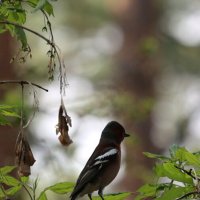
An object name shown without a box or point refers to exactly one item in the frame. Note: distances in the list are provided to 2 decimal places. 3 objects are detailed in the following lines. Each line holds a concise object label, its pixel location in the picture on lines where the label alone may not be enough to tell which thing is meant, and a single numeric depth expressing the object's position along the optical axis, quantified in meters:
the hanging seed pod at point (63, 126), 7.95
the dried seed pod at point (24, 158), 7.59
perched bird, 12.70
